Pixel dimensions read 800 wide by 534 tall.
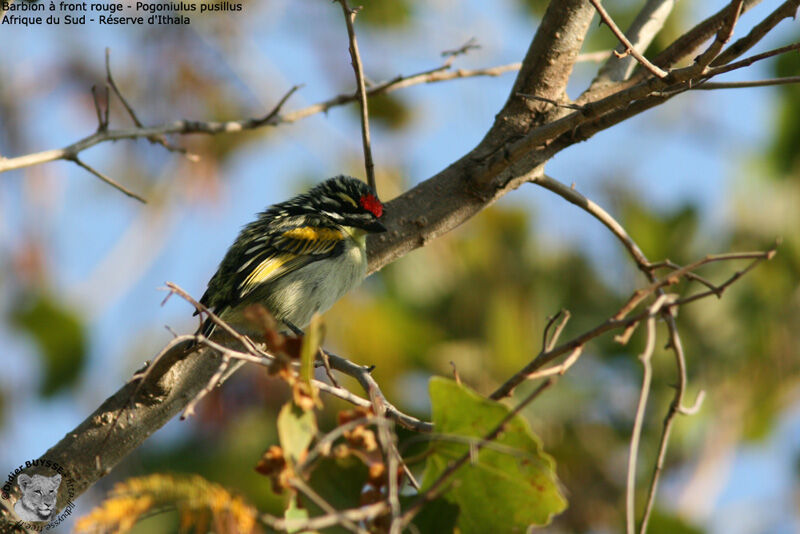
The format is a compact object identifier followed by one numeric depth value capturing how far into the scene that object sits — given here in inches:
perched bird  354.3
